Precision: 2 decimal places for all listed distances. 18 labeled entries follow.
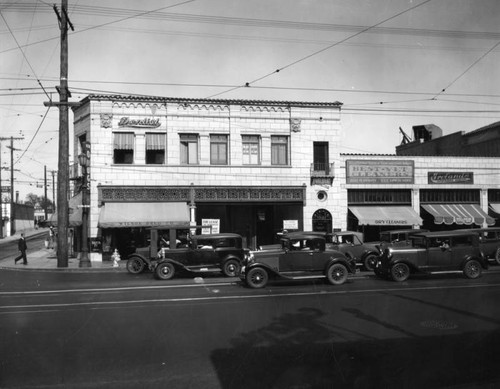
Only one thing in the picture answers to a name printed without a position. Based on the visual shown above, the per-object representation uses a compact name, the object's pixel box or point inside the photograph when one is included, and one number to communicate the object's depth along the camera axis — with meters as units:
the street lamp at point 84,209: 20.58
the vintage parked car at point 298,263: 13.39
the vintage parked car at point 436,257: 14.43
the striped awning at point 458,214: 25.48
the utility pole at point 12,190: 50.94
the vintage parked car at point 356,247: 17.89
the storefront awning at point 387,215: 24.48
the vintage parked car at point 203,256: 16.19
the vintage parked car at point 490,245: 17.36
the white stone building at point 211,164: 23.48
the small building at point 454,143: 30.16
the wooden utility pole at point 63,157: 20.36
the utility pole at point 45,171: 61.84
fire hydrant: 20.97
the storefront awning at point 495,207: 26.78
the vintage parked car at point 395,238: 18.14
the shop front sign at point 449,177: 26.53
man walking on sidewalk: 21.77
